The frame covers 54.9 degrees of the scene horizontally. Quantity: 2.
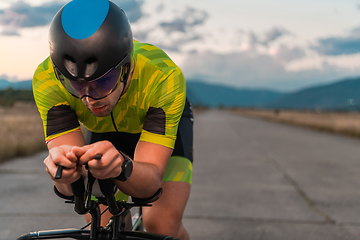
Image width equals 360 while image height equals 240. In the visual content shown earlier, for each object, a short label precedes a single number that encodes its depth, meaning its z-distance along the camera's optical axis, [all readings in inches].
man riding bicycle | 58.3
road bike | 55.4
